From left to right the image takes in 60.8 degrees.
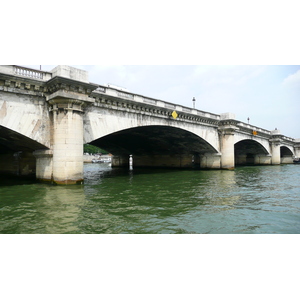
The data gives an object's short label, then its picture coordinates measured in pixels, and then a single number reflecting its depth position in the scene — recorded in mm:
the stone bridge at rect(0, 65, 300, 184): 14914
